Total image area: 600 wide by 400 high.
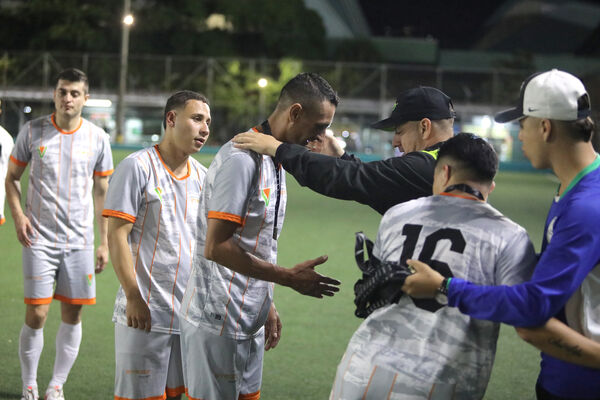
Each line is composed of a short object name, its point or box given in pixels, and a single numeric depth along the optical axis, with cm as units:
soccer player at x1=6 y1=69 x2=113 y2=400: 557
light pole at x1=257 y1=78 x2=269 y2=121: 4431
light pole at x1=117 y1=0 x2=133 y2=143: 3919
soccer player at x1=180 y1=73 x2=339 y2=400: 326
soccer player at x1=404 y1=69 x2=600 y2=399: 242
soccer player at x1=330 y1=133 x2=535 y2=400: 263
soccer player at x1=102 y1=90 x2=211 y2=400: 409
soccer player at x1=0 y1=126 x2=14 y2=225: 603
